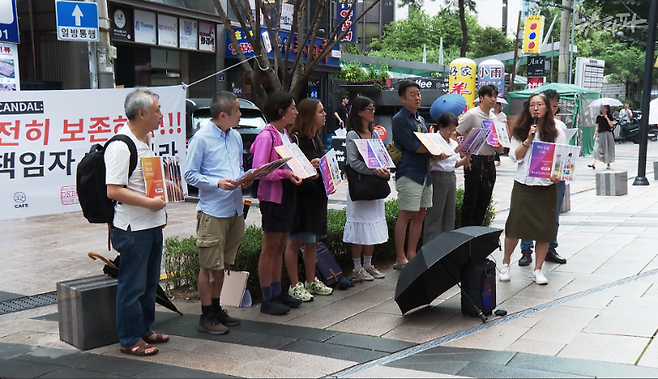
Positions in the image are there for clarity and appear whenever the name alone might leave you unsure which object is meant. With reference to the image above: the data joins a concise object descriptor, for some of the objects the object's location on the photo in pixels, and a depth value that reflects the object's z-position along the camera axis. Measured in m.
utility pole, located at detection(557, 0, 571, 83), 24.47
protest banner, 5.53
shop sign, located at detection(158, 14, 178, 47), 16.83
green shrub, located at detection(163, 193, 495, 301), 5.96
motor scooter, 32.84
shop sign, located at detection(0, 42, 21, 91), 11.67
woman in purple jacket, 5.36
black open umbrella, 5.02
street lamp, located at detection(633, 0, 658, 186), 13.29
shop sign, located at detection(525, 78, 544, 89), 31.01
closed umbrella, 4.98
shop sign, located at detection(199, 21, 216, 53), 18.45
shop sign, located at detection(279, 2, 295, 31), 19.69
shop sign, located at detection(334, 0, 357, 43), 23.02
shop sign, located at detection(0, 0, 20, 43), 11.68
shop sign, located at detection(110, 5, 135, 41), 15.06
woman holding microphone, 6.28
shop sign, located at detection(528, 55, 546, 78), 31.02
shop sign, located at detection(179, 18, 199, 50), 17.69
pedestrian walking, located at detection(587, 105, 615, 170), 17.94
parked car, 12.67
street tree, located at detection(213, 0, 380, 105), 6.87
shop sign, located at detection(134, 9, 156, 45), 15.91
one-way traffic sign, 7.96
